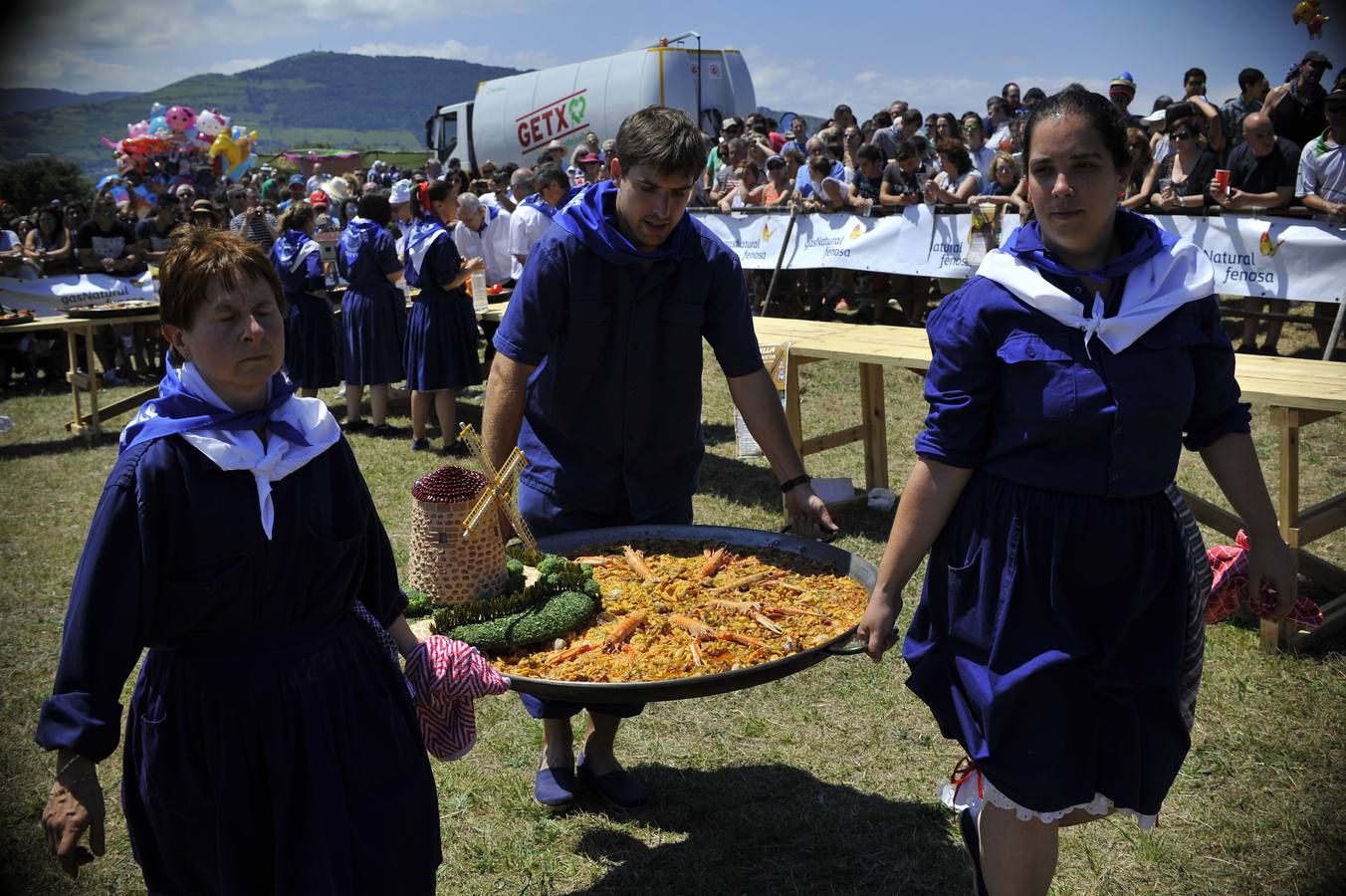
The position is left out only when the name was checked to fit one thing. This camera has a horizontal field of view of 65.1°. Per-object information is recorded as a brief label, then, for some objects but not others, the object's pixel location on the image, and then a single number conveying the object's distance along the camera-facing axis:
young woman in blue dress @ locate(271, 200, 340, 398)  9.38
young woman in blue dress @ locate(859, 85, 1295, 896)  2.15
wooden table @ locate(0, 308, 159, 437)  9.91
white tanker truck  26.20
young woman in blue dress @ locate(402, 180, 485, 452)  8.74
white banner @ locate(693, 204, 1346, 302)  8.55
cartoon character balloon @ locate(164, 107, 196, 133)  32.03
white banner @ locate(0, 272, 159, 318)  12.94
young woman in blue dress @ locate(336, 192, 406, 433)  9.01
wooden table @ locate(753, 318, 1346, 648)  4.45
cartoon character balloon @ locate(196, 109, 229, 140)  33.78
